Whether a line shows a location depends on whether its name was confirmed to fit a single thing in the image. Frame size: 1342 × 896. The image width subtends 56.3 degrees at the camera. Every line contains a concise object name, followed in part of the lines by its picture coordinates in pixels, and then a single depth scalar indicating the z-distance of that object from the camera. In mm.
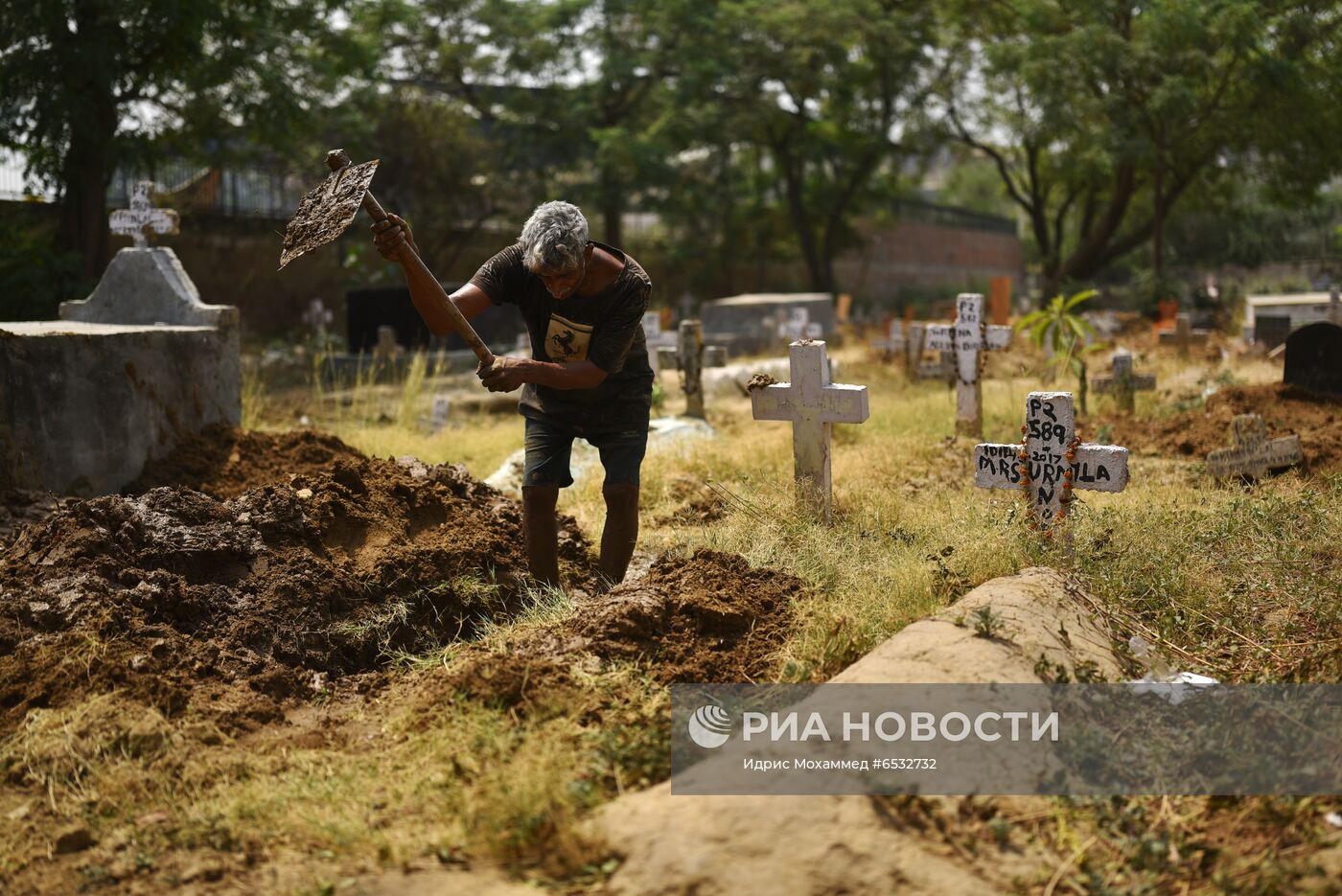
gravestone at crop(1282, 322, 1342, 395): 8953
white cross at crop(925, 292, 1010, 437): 9281
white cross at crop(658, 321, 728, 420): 10758
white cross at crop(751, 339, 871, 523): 6043
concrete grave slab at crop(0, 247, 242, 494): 6145
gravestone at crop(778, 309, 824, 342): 16389
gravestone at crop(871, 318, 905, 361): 15398
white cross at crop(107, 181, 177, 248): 8727
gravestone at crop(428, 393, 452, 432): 10680
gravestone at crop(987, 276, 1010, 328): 18536
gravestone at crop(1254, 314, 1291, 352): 13961
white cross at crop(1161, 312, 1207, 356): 15016
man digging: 4734
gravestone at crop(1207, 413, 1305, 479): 7016
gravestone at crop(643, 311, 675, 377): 12120
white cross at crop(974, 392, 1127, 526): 5012
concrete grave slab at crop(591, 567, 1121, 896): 2793
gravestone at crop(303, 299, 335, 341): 21211
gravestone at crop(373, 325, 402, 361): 15430
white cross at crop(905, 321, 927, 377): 13812
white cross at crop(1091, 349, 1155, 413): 10453
